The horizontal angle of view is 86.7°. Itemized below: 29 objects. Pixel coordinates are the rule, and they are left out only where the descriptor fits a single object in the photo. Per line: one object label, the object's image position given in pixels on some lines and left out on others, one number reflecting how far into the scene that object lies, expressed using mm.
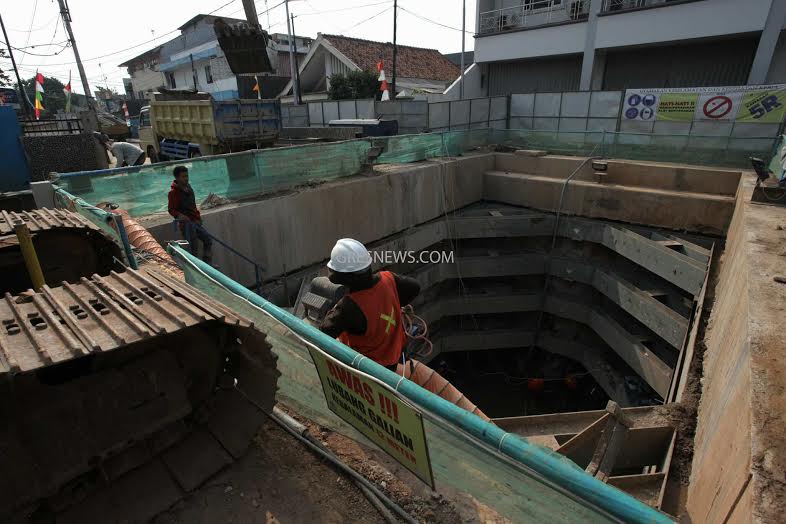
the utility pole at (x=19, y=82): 21328
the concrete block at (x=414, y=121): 16969
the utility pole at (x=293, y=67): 22738
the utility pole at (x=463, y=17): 21997
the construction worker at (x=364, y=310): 2955
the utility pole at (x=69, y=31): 20953
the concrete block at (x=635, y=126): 15195
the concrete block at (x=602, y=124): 15938
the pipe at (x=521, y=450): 1265
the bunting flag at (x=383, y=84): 19000
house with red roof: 26828
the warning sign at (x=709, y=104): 12492
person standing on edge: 6082
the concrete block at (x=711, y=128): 13406
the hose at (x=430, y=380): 3445
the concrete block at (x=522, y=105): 18500
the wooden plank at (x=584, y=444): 3928
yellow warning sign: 1886
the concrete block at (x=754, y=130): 12675
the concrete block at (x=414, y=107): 16641
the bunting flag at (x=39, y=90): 15931
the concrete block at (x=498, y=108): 18969
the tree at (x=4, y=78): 27956
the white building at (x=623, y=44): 14633
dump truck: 11666
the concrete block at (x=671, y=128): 14316
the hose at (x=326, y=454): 2340
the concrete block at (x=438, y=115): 16906
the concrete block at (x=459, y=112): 17719
